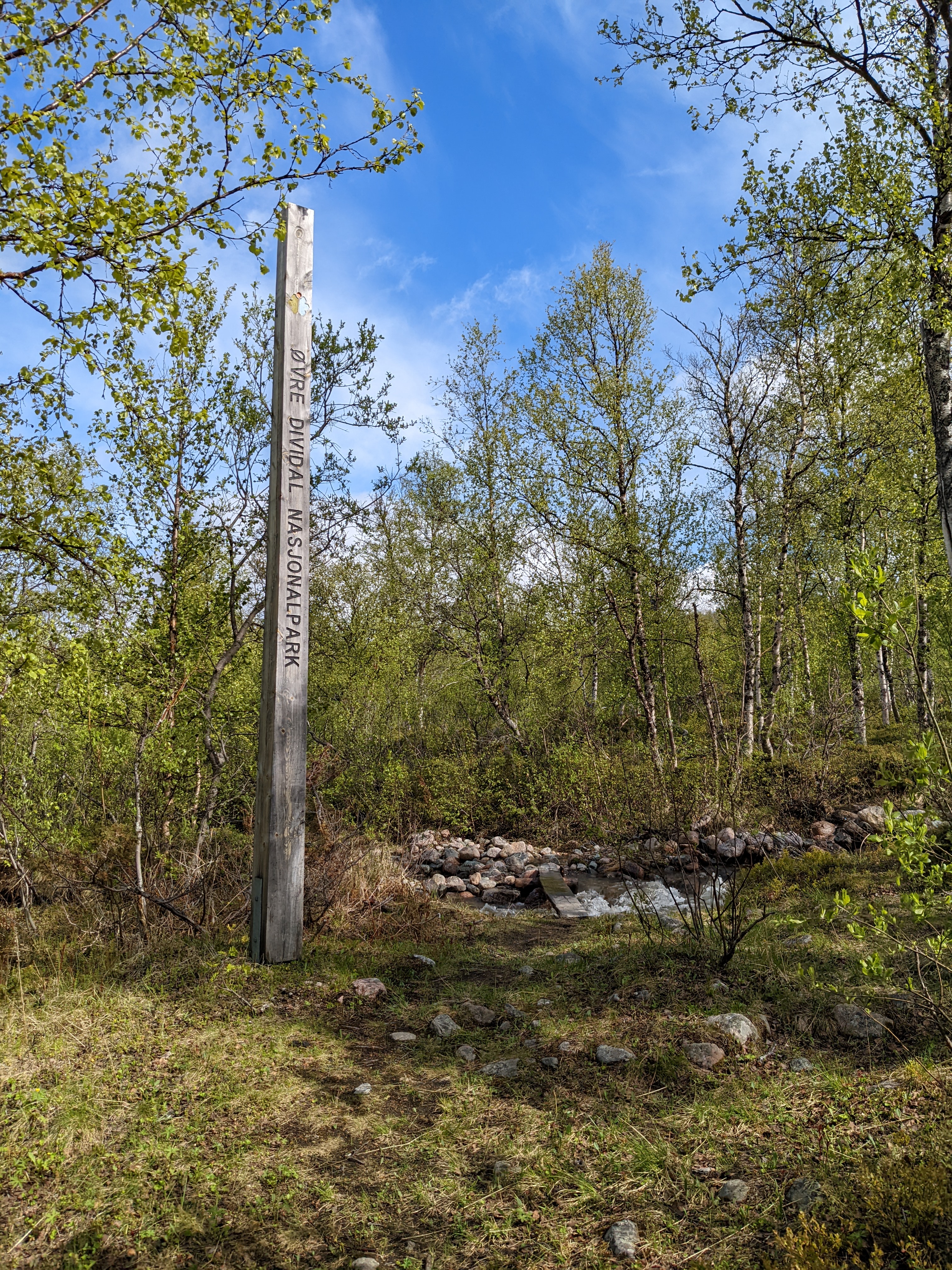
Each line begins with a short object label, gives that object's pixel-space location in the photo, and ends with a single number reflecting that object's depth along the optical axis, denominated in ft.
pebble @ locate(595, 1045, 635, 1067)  12.29
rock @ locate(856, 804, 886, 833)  33.61
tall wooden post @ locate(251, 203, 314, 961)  16.26
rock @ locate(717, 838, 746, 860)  33.06
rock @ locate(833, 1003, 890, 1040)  12.46
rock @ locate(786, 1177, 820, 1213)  8.31
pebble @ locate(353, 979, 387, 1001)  15.87
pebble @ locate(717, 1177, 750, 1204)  8.65
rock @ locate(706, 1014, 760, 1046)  12.46
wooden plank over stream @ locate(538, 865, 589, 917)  27.30
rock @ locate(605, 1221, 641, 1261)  8.00
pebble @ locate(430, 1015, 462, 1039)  14.20
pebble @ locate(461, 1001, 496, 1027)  14.71
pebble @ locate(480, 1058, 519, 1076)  12.36
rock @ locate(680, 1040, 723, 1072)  11.89
